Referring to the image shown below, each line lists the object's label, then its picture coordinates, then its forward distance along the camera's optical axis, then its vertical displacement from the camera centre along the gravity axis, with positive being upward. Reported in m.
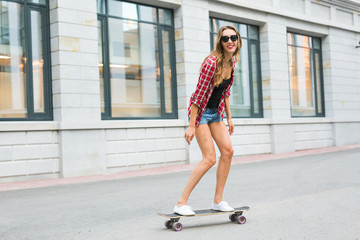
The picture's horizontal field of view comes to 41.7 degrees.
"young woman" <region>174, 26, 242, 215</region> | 4.71 +0.16
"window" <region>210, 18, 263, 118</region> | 15.49 +1.56
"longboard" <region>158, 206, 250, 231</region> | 4.62 -0.92
